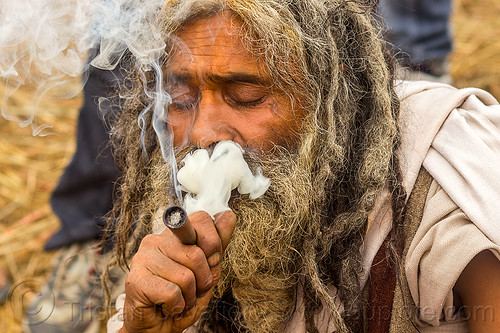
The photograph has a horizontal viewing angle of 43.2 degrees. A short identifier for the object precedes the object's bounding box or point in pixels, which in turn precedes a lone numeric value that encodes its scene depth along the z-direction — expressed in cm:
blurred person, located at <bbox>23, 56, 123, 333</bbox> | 400
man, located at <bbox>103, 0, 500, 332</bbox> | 236
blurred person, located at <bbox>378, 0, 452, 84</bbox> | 509
